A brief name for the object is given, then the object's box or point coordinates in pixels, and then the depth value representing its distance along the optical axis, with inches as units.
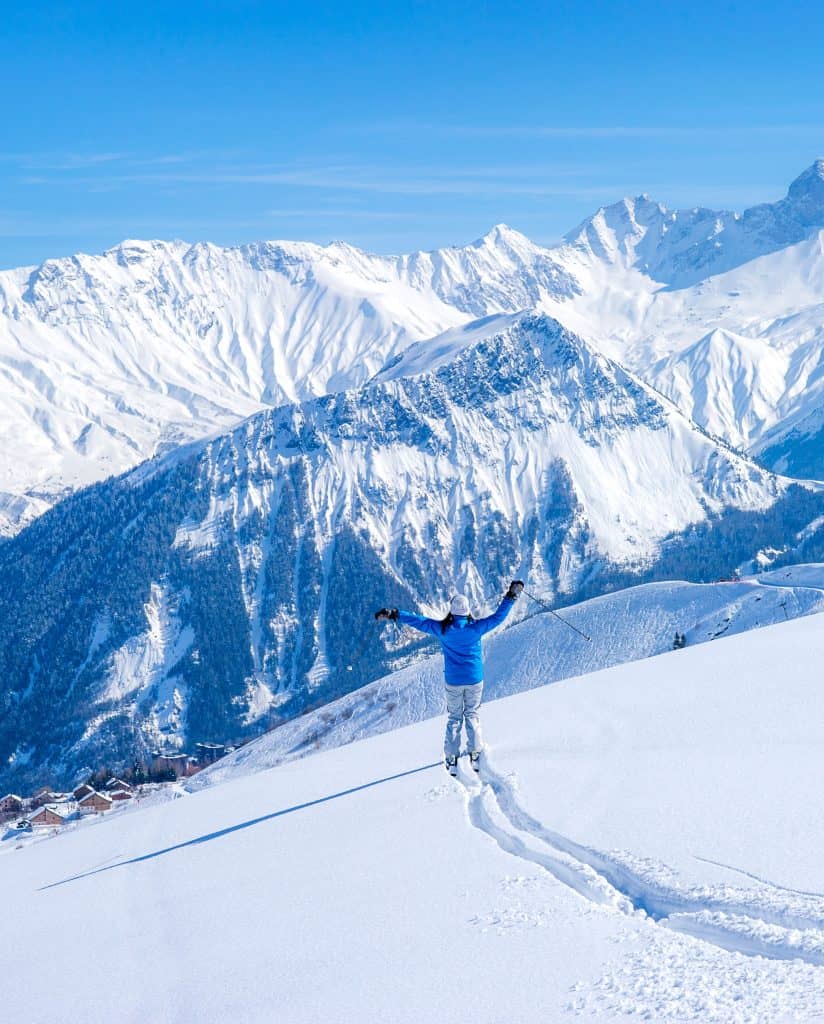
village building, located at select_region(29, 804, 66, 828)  4550.4
